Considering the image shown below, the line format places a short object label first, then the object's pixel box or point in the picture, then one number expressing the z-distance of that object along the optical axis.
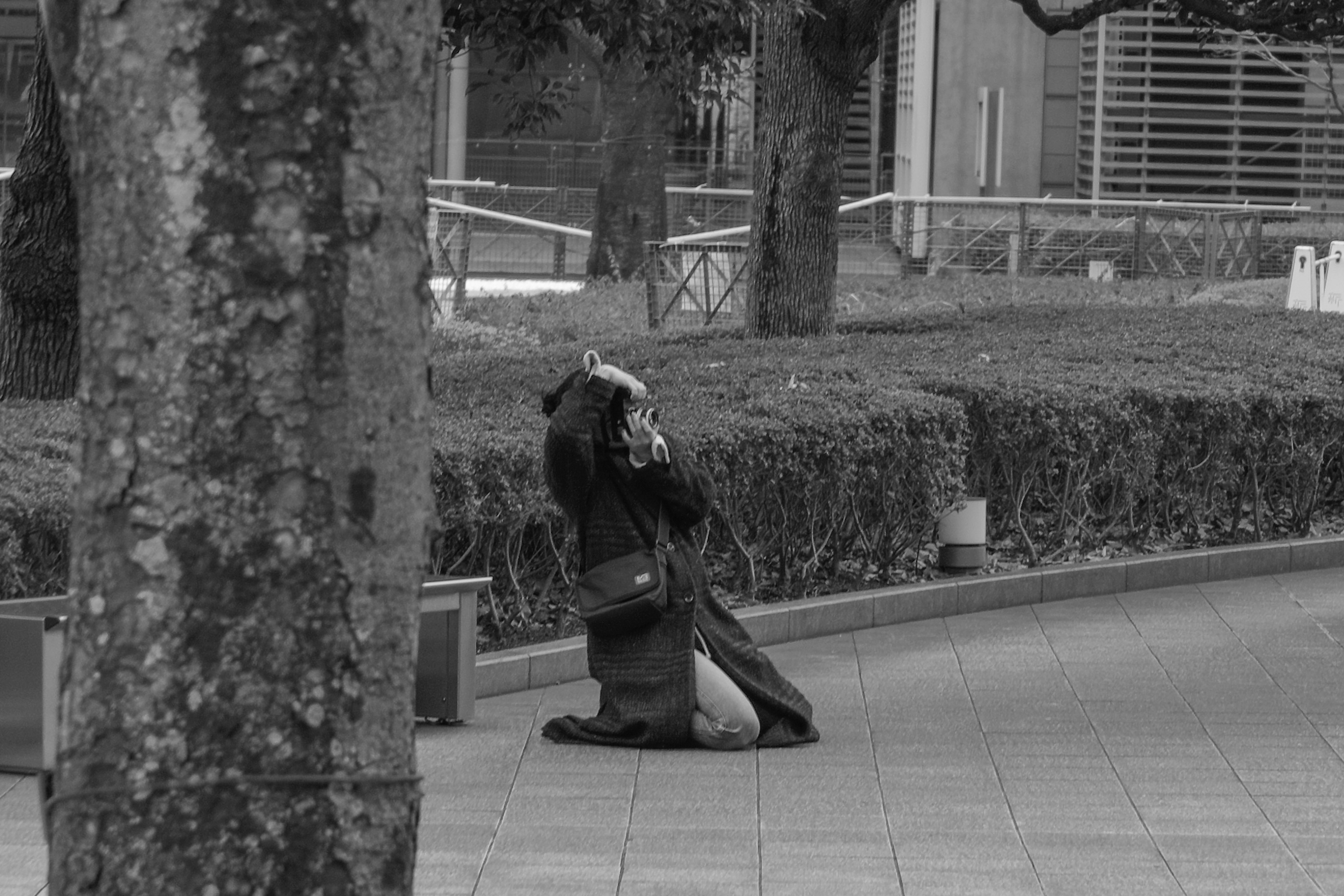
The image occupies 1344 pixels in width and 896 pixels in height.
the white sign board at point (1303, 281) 33.41
